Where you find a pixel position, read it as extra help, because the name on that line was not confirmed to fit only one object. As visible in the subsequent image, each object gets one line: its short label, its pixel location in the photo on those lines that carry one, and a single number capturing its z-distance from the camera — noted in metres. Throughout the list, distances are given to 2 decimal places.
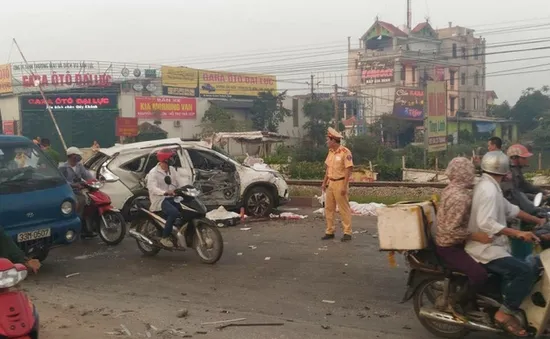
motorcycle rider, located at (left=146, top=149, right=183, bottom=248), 8.87
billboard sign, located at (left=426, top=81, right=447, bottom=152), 36.34
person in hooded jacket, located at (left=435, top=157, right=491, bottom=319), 5.13
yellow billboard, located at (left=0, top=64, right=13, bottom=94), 60.86
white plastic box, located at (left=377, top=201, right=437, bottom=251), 5.46
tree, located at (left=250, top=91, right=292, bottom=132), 59.78
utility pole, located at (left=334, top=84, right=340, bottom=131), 41.84
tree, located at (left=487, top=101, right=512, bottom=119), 83.57
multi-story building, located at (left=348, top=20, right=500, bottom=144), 87.19
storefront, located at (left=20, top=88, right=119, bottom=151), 53.97
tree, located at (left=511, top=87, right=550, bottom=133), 74.75
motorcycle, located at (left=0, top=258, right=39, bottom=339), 3.66
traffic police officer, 10.21
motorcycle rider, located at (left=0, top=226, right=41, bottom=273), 4.39
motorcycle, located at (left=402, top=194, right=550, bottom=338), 4.90
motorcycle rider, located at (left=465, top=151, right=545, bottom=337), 4.91
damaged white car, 12.26
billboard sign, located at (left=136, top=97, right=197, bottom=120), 58.03
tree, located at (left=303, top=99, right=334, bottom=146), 58.62
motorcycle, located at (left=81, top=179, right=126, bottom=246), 10.53
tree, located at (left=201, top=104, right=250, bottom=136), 52.95
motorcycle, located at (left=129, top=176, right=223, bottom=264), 8.81
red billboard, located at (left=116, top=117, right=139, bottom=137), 39.66
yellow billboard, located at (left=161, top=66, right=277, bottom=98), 66.12
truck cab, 7.96
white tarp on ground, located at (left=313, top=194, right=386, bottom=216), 13.75
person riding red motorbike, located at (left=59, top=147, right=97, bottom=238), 10.52
